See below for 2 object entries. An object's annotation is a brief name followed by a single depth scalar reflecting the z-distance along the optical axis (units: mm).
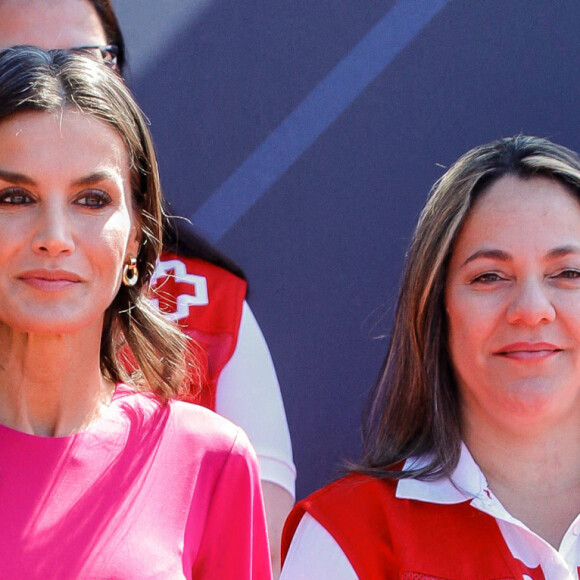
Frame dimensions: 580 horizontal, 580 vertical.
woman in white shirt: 2858
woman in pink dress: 2757
